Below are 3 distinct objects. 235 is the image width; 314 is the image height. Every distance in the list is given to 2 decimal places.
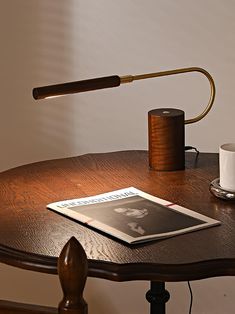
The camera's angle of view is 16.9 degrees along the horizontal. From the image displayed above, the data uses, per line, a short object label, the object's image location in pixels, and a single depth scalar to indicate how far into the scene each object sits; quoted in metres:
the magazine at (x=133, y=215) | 1.51
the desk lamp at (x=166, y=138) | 1.90
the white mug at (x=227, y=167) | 1.68
